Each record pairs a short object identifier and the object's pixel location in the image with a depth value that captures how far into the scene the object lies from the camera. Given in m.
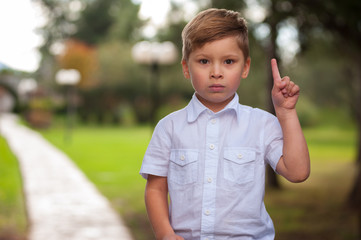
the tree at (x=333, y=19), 4.82
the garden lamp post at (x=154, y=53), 13.34
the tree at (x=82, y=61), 34.56
